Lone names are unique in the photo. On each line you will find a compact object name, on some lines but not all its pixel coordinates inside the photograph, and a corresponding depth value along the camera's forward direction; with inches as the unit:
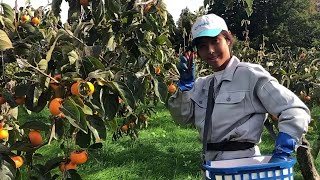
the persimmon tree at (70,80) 61.1
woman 65.1
